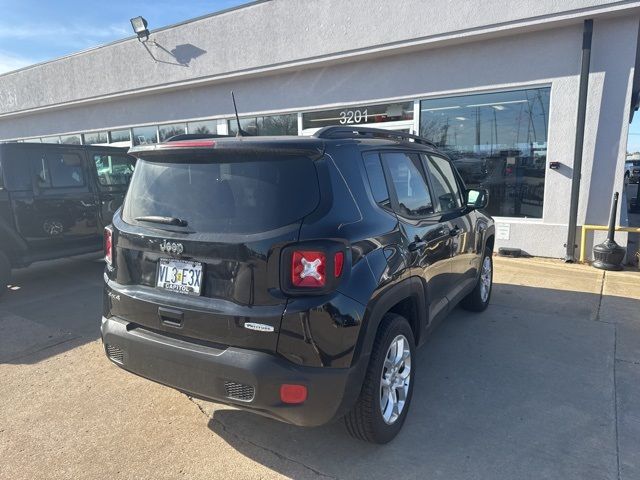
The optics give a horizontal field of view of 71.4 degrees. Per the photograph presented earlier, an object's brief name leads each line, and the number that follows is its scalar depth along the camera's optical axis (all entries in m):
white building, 7.01
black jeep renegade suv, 2.23
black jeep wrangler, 5.77
